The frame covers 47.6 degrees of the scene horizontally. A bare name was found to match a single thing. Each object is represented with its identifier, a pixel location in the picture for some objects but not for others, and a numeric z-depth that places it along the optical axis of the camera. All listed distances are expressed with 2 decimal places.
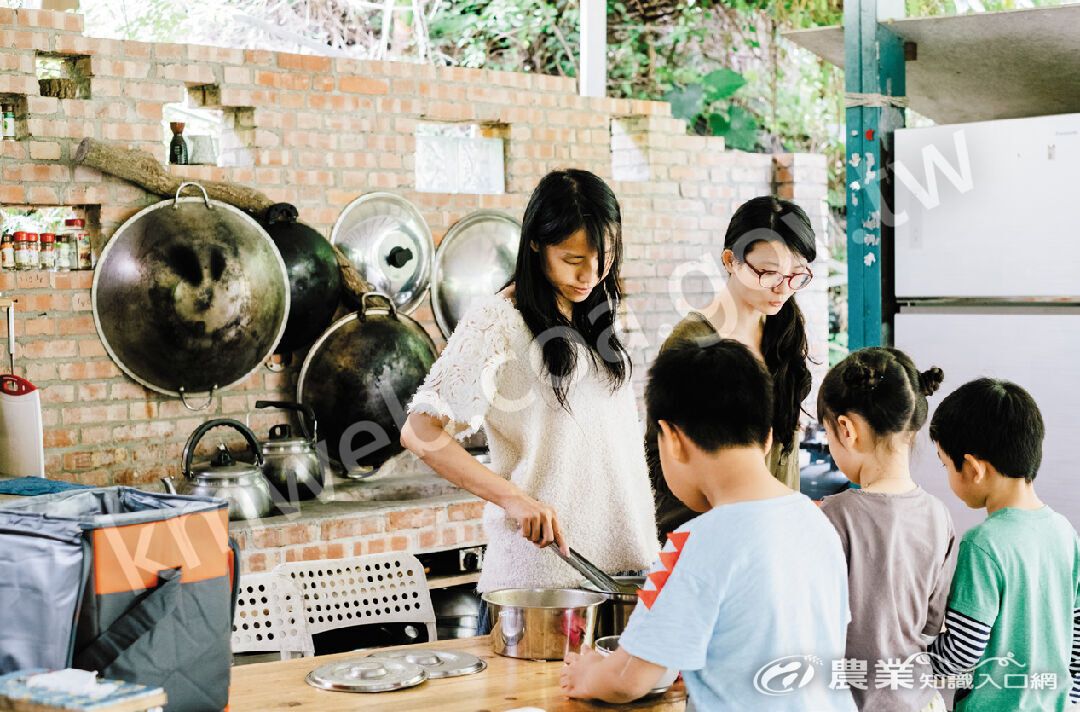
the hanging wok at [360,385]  4.47
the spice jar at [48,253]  4.00
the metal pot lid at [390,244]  4.72
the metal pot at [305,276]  4.41
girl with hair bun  1.95
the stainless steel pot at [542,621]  2.00
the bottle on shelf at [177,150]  4.31
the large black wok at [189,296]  4.08
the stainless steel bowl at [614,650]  1.85
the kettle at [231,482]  3.79
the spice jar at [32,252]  3.98
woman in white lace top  2.27
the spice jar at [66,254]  4.04
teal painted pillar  3.63
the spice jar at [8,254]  3.93
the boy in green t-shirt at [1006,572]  2.05
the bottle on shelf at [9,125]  3.96
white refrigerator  3.32
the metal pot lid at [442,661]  2.00
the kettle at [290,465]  4.10
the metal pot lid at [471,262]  4.98
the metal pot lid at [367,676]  1.92
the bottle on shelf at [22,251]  3.95
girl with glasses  2.56
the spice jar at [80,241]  4.06
